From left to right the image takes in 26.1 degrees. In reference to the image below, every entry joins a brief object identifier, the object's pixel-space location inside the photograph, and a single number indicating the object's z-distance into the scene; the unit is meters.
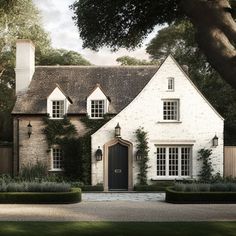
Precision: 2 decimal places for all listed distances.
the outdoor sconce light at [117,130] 31.48
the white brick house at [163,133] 31.70
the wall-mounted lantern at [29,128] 33.59
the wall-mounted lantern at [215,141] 31.69
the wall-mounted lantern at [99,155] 31.46
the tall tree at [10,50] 44.03
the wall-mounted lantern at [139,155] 31.38
